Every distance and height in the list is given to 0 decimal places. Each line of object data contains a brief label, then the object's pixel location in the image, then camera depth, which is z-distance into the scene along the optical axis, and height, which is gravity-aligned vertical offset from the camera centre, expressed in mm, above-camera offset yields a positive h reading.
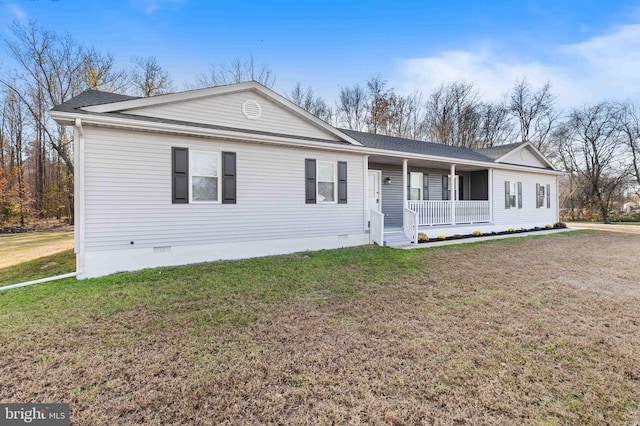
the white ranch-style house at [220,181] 6141 +740
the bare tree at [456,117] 27000 +8237
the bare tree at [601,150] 24328 +4722
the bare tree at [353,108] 26650 +9105
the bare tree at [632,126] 24016 +6422
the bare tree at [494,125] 27988 +7783
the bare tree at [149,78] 22062 +9944
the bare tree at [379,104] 25484 +8949
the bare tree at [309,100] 25672 +9482
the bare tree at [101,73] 20375 +9574
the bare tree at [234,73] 22391 +10317
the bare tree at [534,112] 27984 +9107
